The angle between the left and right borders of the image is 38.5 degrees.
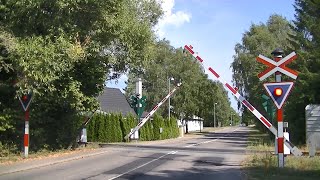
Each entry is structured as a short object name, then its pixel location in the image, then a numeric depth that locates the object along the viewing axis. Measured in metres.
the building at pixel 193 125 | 86.66
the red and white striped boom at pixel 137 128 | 41.18
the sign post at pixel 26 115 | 19.38
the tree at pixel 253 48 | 51.98
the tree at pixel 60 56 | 17.88
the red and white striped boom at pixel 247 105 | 16.72
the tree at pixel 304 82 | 27.80
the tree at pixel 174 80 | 70.38
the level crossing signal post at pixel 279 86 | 13.79
